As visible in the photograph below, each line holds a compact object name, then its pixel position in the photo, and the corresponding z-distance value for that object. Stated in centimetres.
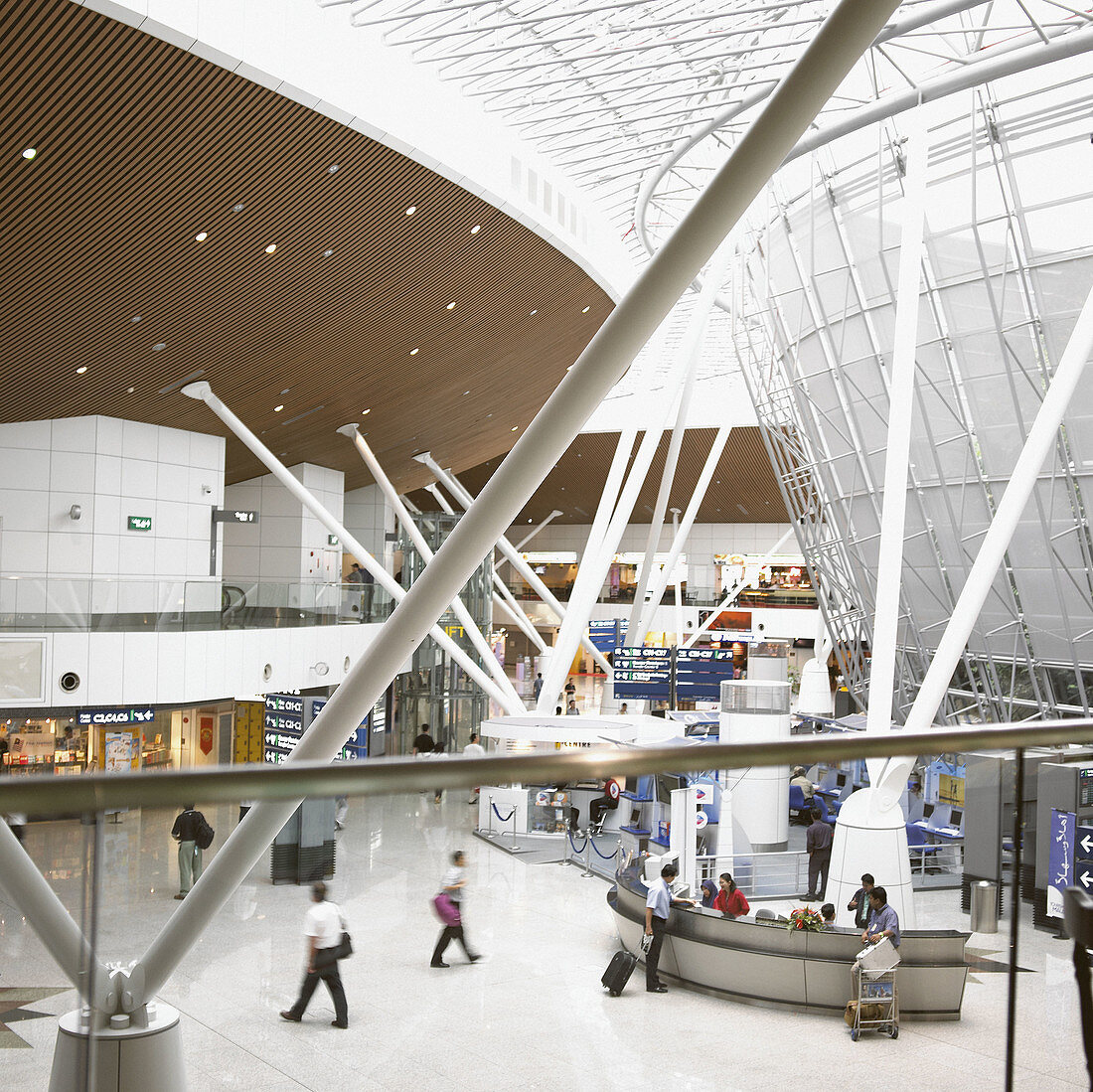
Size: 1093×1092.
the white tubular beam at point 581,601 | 2269
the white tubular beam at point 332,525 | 2817
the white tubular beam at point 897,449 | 1689
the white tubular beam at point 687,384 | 2555
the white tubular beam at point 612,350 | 715
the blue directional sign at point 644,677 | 3212
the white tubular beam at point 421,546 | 3244
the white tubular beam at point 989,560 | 1602
